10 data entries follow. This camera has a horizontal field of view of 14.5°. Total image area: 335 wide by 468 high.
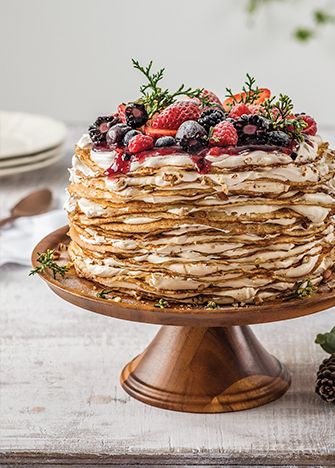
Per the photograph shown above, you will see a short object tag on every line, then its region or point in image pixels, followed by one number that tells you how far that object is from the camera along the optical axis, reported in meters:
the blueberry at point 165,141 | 1.00
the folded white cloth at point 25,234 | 1.44
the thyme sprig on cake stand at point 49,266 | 1.07
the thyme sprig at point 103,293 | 1.02
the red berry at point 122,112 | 1.05
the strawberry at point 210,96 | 1.09
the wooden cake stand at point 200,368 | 1.06
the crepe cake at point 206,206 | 0.99
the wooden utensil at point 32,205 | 1.57
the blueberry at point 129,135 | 1.01
